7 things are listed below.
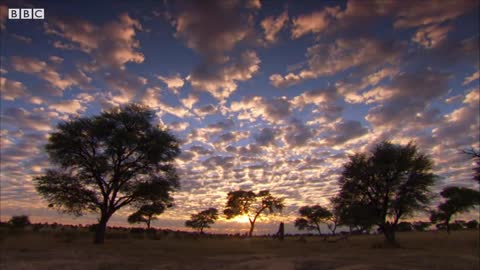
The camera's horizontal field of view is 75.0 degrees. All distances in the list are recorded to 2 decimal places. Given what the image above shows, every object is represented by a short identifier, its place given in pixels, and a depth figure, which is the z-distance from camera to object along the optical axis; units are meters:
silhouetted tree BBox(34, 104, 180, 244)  25.39
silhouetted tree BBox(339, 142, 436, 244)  28.41
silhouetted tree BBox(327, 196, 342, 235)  31.23
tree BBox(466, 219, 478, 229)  91.14
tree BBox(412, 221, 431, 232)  87.25
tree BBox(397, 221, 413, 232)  83.19
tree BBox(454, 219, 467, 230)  90.95
